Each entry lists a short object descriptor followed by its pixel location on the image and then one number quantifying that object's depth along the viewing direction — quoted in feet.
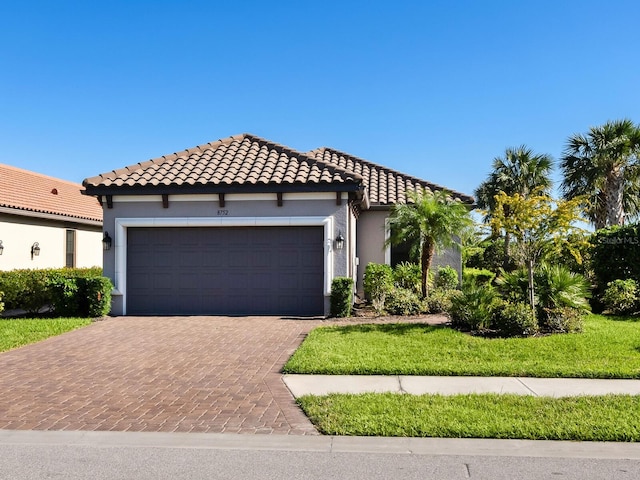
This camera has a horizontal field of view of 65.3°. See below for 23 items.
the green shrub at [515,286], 36.19
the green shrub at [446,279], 54.29
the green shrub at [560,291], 35.29
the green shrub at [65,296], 45.06
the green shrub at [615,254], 47.98
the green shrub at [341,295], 44.34
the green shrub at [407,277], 51.76
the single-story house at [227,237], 46.24
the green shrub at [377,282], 47.03
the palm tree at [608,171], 74.28
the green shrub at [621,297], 44.29
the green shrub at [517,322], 32.89
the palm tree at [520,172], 92.32
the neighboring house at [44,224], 60.08
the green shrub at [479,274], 69.71
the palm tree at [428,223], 46.09
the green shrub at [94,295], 45.09
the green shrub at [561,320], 33.81
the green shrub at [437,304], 45.69
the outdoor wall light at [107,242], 47.60
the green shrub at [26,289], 48.03
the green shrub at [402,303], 44.93
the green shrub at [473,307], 34.42
